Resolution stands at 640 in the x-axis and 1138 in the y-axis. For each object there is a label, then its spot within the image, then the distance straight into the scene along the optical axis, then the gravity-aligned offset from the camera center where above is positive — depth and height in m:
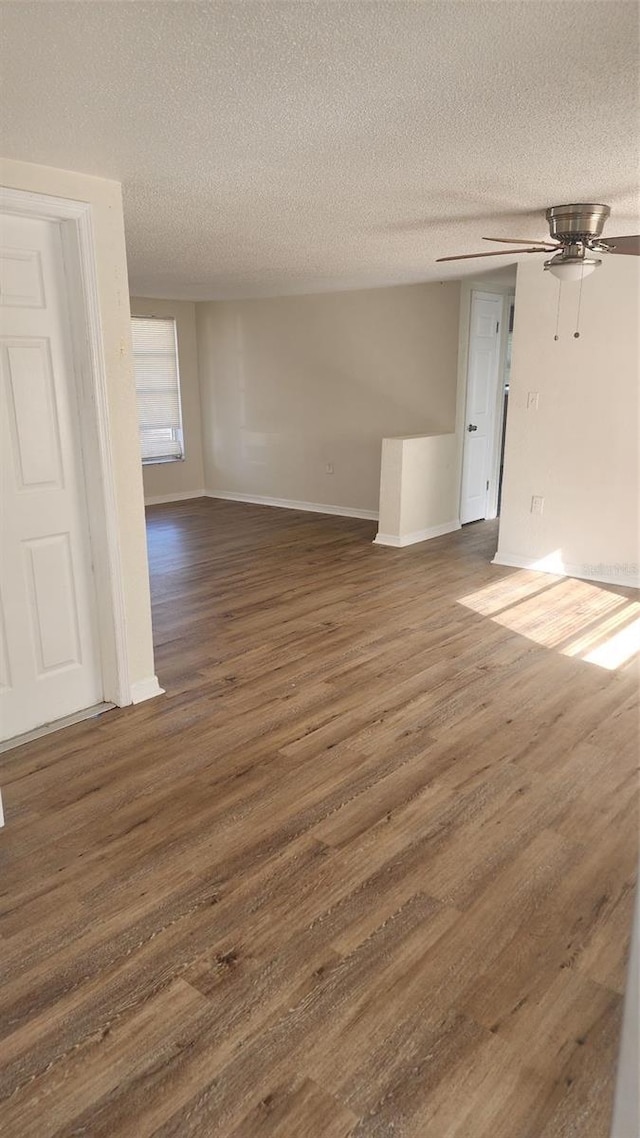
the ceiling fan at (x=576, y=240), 3.26 +0.64
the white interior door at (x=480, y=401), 6.53 -0.20
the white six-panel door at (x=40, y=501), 2.80 -0.48
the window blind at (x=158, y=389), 8.01 -0.09
